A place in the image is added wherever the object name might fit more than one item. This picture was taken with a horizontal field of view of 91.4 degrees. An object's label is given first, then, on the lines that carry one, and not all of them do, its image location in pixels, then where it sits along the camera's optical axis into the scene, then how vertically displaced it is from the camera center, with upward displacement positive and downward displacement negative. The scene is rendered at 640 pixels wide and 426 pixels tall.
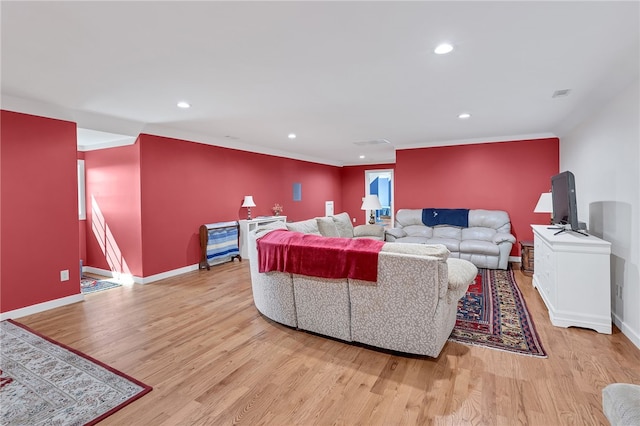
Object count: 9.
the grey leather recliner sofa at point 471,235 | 5.22 -0.57
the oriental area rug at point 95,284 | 4.58 -1.19
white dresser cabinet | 2.89 -0.75
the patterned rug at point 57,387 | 1.91 -1.25
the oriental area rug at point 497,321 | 2.74 -1.20
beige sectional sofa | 2.34 -0.79
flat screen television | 3.23 +0.04
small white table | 6.27 -0.48
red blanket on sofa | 2.51 -0.43
